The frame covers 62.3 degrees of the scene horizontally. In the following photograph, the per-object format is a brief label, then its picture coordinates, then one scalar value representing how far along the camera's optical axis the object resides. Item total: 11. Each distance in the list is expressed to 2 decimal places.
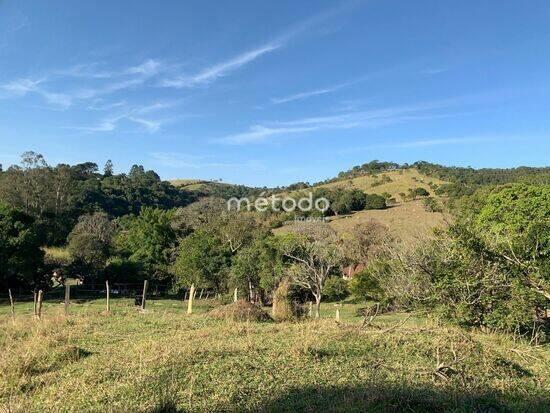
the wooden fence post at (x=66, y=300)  19.54
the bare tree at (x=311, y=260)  29.77
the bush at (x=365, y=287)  32.75
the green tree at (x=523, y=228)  13.67
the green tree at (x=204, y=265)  37.03
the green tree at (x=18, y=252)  33.56
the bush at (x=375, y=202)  78.62
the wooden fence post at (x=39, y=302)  17.60
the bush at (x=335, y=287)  37.25
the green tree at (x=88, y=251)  41.25
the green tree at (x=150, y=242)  43.81
